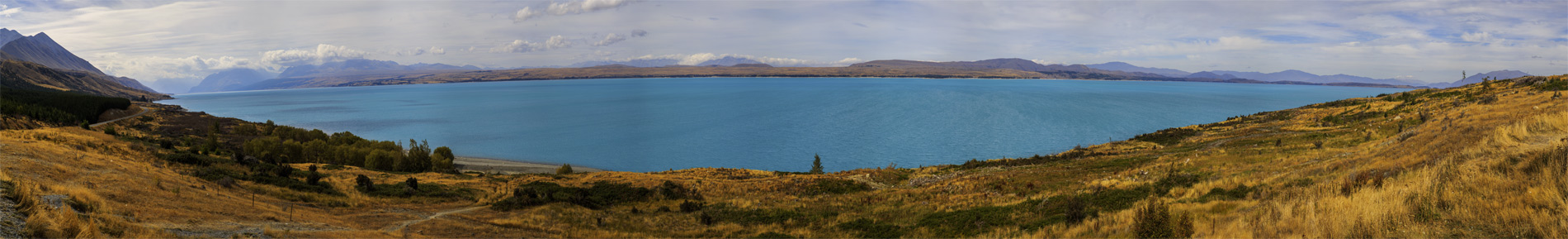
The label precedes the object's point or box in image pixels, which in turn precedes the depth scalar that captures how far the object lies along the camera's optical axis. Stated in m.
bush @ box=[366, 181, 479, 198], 21.70
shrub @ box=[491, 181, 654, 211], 20.38
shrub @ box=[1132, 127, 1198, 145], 40.50
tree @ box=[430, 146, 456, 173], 38.97
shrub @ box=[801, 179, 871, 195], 23.39
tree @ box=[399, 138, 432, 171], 37.41
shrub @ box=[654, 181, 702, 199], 22.69
